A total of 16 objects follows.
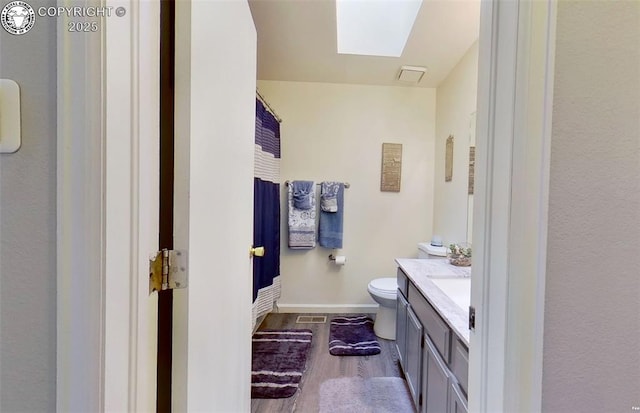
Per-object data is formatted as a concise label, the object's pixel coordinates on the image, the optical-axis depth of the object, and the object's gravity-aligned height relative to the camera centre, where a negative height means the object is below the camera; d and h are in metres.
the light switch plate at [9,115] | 0.48 +0.13
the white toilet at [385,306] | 2.30 -0.86
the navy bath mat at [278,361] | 1.78 -1.16
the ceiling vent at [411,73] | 2.49 +1.17
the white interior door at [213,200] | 0.67 +0.00
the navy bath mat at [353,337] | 2.22 -1.16
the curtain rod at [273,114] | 2.17 +0.77
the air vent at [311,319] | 2.77 -1.17
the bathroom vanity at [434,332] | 1.00 -0.57
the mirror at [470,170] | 2.08 +0.25
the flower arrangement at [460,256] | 1.90 -0.35
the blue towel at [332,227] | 2.88 -0.26
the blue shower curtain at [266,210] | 2.14 -0.09
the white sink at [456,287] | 1.44 -0.45
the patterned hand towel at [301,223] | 2.83 -0.22
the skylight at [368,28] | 2.33 +1.43
